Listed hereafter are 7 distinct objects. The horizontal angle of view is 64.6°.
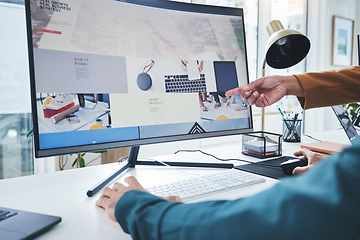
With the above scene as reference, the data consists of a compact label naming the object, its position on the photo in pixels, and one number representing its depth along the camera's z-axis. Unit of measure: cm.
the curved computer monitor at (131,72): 76
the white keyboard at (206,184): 71
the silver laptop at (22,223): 50
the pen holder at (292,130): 155
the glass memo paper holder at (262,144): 119
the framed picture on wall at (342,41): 388
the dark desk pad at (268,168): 93
